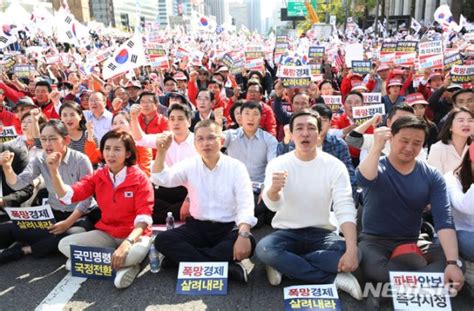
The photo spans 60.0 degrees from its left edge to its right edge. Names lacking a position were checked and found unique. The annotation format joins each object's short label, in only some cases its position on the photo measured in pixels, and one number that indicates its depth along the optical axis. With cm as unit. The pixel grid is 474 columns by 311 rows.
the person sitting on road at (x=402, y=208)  305
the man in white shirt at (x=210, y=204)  355
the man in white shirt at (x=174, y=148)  482
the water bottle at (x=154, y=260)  374
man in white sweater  325
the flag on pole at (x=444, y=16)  1338
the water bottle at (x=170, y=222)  406
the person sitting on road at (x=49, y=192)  394
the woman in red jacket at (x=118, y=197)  362
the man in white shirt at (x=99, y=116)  615
